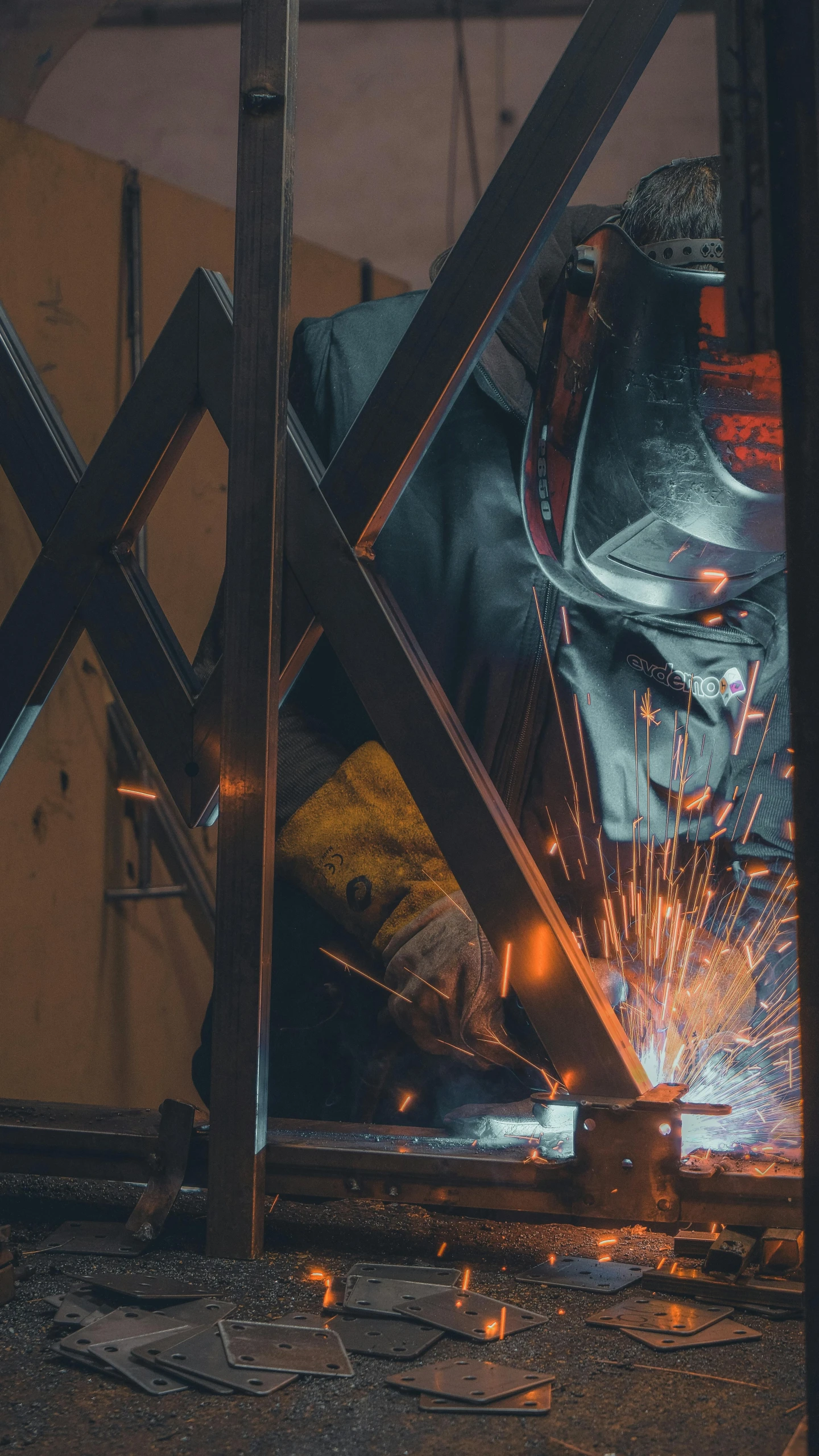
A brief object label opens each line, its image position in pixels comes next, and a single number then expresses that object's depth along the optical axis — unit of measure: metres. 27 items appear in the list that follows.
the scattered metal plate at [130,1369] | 2.56
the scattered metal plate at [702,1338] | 2.61
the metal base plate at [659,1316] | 2.64
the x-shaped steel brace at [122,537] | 2.82
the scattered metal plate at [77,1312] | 2.64
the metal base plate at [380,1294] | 2.66
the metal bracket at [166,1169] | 2.76
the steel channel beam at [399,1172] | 2.70
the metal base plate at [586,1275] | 2.71
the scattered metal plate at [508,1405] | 2.54
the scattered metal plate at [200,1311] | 2.64
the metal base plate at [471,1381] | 2.56
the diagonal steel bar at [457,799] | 2.76
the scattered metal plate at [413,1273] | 2.71
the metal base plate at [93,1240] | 2.76
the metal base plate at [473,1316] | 2.63
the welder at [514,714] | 2.98
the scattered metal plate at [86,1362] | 2.58
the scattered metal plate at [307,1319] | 2.64
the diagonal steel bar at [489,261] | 2.73
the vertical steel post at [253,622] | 2.75
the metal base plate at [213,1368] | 2.56
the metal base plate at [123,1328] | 2.60
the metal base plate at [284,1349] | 2.58
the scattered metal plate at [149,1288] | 2.67
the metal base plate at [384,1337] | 2.61
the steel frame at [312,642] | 2.74
